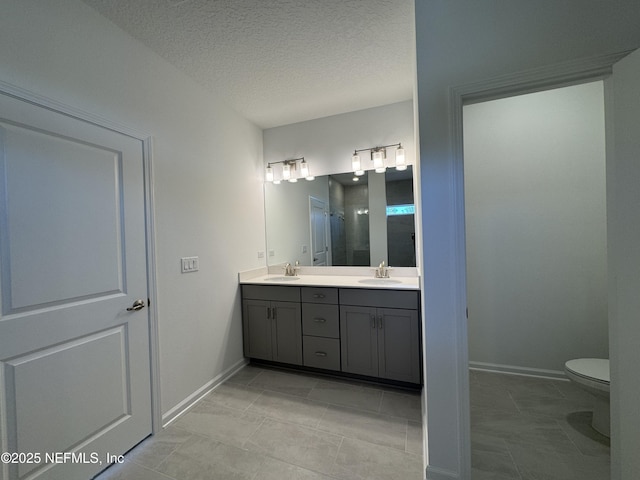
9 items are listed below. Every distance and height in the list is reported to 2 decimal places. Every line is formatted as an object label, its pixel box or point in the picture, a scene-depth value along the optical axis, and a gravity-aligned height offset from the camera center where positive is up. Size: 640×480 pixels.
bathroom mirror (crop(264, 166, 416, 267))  2.59 +0.21
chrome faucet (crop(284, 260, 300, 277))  2.91 -0.36
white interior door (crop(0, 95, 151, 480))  1.09 -0.25
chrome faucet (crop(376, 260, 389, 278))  2.57 -0.35
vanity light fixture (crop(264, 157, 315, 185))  2.88 +0.81
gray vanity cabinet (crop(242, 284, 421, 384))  2.04 -0.81
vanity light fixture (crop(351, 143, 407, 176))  2.50 +0.81
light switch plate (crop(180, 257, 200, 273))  1.92 -0.17
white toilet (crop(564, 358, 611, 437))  1.50 -0.94
